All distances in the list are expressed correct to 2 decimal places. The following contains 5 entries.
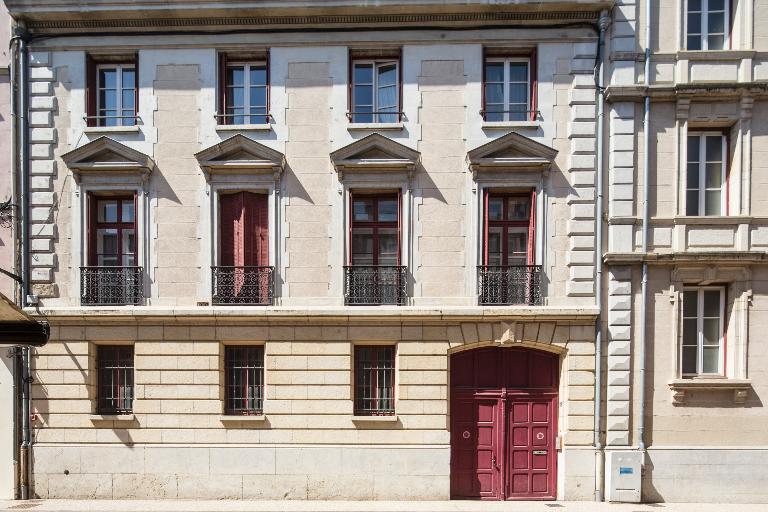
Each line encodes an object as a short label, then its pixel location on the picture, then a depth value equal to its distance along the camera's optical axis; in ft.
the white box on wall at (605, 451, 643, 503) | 33.78
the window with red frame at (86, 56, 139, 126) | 36.52
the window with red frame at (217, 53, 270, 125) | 36.11
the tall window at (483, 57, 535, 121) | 35.86
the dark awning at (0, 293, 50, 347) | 24.34
